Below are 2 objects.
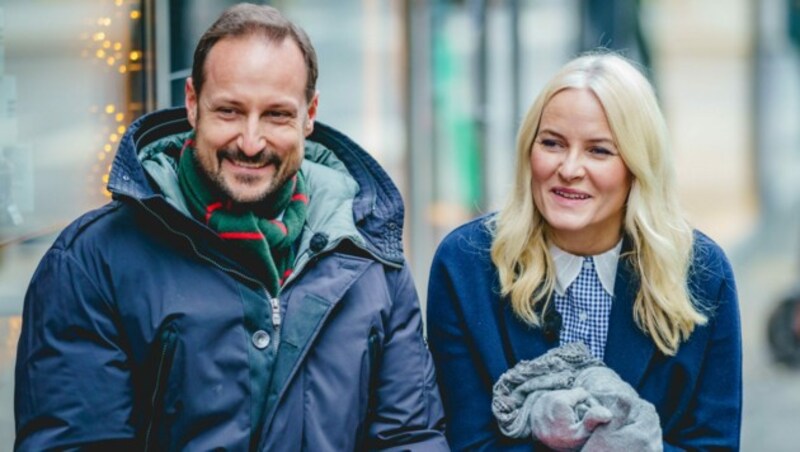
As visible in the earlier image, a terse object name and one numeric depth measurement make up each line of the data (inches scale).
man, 196.6
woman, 234.7
